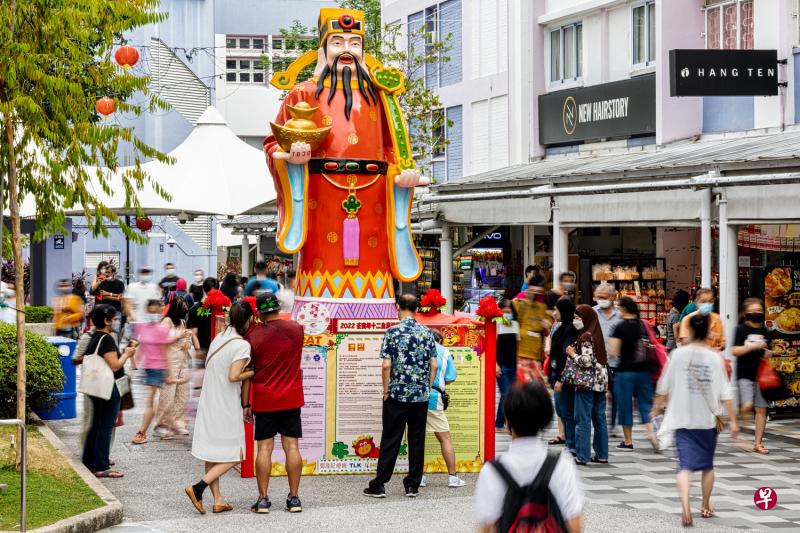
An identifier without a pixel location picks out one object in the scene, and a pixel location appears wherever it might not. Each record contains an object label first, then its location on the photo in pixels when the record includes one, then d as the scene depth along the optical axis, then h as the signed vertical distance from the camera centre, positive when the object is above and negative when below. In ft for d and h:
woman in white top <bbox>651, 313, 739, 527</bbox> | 31.94 -3.42
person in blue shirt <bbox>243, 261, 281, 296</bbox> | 52.39 -0.78
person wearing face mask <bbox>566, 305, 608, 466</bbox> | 41.57 -4.04
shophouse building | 54.85 +5.99
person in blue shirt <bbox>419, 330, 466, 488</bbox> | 37.09 -4.21
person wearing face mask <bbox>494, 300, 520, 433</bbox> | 47.42 -3.32
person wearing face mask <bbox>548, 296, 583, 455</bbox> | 42.80 -3.44
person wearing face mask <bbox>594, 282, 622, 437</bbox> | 46.24 -1.79
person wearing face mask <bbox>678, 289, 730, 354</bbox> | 48.15 -2.14
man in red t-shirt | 33.32 -3.18
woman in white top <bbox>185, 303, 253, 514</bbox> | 33.04 -3.62
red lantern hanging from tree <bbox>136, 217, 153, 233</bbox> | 75.61 +2.46
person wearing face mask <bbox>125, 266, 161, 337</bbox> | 54.33 -1.27
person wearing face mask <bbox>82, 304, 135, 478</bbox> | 37.29 -4.05
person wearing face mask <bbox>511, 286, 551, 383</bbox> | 45.93 -2.47
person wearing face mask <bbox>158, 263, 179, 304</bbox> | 78.12 -1.10
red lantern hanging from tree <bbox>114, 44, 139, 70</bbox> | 55.52 +8.97
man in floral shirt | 35.12 -3.37
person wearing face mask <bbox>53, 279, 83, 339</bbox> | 60.70 -2.22
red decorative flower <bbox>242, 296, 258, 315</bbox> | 37.48 -1.02
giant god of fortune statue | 43.01 +2.36
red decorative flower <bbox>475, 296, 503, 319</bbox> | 39.24 -1.38
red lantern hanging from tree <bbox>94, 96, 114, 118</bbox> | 47.37 +5.88
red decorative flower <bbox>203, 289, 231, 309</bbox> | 40.34 -1.08
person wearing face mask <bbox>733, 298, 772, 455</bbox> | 42.65 -2.98
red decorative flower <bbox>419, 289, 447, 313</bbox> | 40.81 -1.20
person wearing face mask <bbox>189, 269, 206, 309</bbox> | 72.08 -1.42
